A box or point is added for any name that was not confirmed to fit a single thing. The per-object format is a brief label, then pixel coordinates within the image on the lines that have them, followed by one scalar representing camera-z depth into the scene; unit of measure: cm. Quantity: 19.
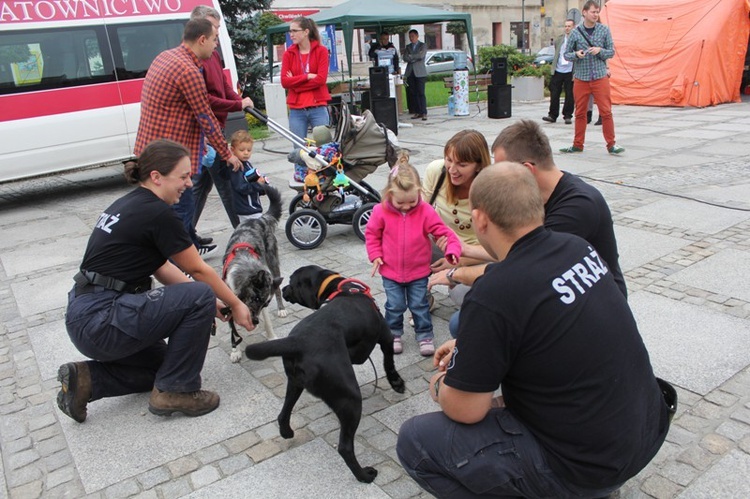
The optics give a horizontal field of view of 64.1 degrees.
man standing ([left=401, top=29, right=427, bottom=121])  1518
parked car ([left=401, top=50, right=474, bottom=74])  2927
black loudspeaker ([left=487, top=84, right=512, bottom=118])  1464
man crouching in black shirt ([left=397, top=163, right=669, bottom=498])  194
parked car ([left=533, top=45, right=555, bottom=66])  2930
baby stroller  604
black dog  274
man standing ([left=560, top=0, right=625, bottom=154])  912
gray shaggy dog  403
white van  879
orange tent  1448
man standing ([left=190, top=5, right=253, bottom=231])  571
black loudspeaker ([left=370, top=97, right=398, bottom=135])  1291
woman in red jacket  773
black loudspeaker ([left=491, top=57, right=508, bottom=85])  1442
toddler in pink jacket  386
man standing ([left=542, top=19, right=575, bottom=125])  1316
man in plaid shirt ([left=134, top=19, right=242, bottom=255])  509
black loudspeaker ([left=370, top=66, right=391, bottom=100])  1332
